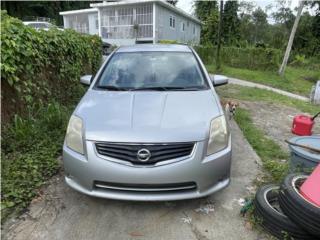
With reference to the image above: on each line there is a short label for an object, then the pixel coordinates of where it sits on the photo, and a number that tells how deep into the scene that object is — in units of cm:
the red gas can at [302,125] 500
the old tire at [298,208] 208
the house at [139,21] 2238
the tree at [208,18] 2709
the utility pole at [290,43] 1346
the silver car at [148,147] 247
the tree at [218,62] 1608
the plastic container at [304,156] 297
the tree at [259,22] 3588
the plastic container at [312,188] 216
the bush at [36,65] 375
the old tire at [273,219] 232
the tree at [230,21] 2742
